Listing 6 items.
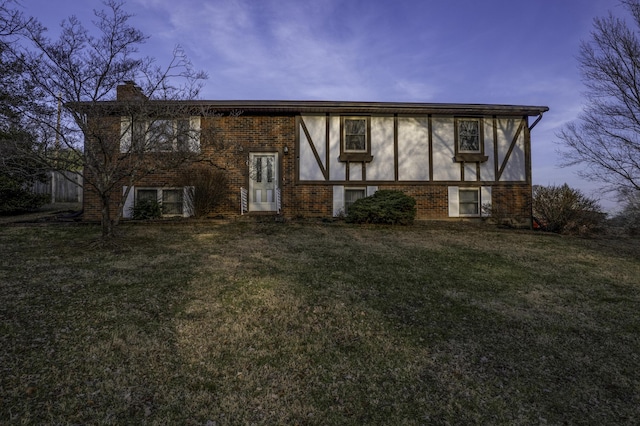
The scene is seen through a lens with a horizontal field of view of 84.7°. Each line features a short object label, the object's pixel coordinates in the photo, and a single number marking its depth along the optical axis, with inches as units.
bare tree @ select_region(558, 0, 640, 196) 402.3
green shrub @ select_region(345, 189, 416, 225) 408.5
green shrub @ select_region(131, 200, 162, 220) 434.0
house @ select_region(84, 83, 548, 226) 457.1
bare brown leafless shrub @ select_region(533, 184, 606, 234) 419.8
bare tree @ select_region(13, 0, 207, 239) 251.1
